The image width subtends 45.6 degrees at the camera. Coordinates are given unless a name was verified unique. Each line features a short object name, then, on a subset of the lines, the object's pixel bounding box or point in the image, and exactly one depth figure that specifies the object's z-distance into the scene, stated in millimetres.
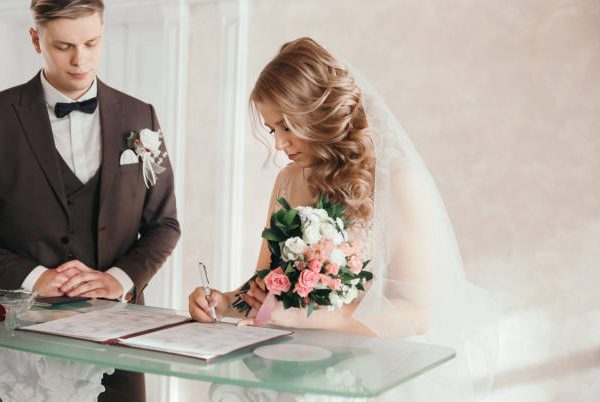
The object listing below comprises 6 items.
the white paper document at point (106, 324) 2154
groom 3465
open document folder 1992
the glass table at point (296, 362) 1721
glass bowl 2299
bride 2418
